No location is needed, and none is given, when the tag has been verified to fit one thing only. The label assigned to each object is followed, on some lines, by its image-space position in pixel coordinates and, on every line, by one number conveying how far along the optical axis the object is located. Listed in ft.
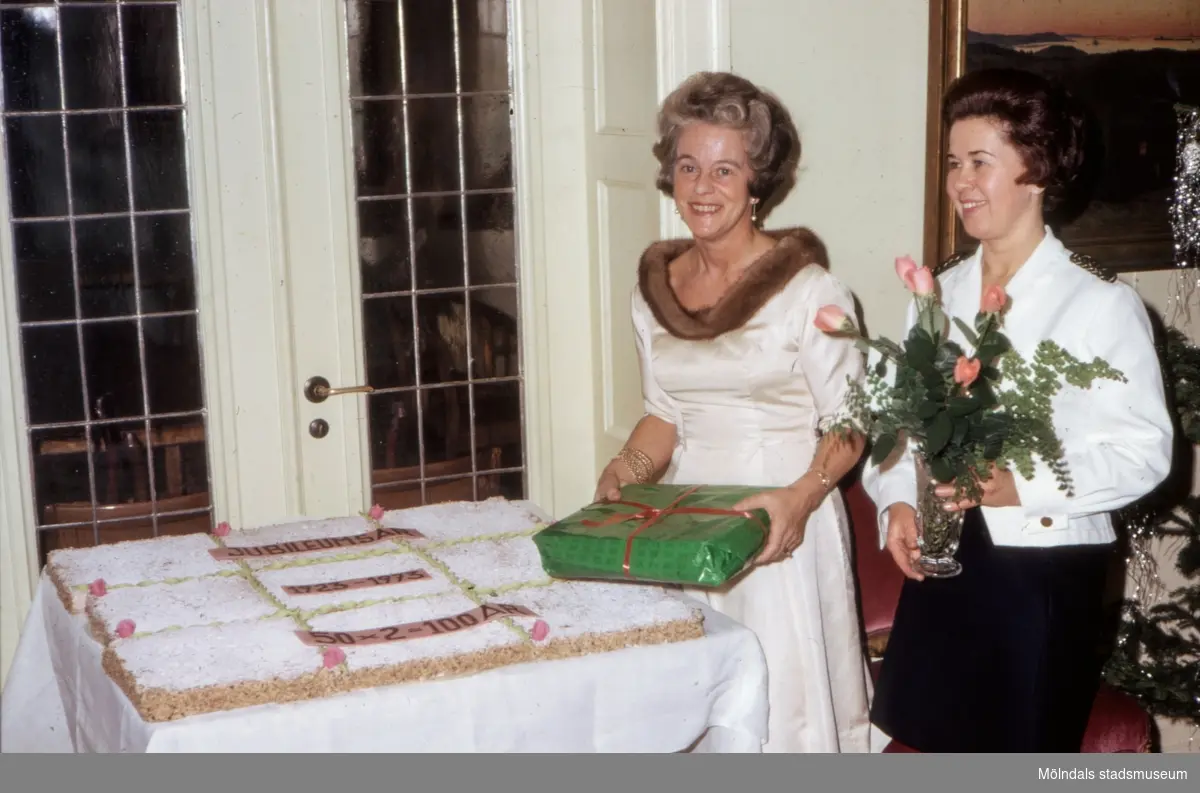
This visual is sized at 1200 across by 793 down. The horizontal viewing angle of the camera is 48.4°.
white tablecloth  6.64
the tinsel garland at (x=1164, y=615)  11.95
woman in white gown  9.33
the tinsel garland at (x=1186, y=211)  12.87
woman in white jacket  7.88
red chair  11.52
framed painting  12.27
